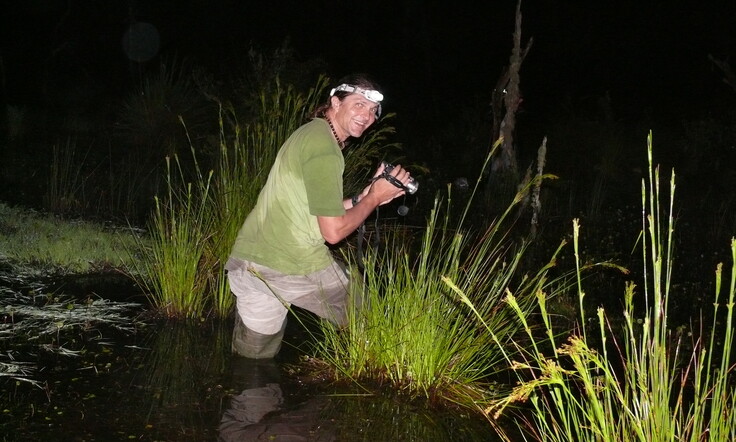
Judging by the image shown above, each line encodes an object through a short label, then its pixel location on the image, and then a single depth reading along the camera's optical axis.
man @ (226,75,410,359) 3.79
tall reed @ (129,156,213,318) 4.98
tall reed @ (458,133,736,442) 2.20
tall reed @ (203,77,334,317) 5.07
